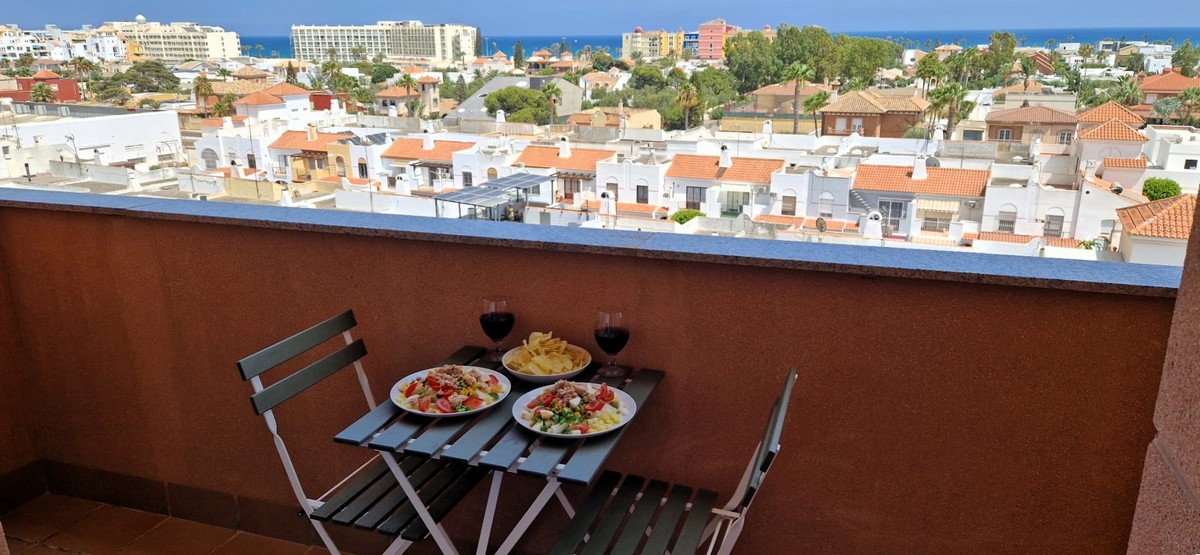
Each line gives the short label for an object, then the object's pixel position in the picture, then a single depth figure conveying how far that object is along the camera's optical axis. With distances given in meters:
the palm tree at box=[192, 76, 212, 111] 41.16
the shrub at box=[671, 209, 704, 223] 20.35
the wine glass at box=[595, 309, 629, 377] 1.67
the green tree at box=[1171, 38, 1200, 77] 44.00
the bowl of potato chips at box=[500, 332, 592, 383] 1.69
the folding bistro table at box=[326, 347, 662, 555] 1.40
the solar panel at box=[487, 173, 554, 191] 13.89
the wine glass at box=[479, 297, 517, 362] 1.75
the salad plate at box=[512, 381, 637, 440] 1.46
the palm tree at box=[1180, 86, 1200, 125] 32.12
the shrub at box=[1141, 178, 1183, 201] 17.92
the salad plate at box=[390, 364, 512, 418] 1.56
